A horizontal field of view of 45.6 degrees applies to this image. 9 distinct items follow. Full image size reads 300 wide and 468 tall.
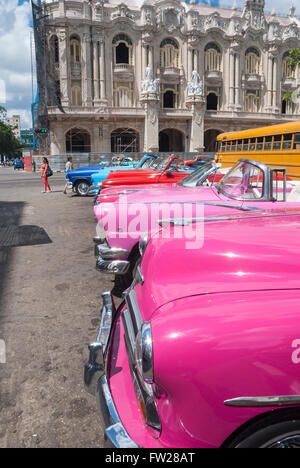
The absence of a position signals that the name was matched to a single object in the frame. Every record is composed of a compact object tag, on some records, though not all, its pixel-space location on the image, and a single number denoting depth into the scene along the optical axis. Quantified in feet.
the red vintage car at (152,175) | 29.25
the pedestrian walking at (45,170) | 51.56
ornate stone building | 120.78
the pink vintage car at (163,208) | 15.28
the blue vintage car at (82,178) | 49.08
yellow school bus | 37.37
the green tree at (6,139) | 205.05
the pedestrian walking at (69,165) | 56.31
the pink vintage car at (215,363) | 5.10
